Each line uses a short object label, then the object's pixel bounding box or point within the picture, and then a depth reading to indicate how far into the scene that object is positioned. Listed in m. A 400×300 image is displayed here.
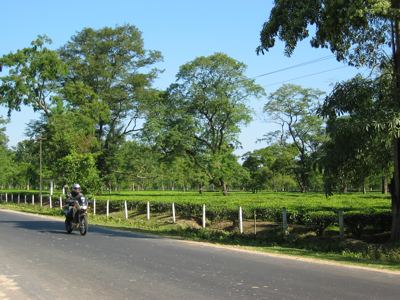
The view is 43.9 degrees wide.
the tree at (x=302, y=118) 72.81
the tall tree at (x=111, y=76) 57.16
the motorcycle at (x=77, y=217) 18.50
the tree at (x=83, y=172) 36.06
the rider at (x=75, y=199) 18.91
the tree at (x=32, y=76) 53.97
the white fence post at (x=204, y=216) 23.11
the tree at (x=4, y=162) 84.09
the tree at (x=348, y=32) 13.87
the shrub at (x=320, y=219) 18.31
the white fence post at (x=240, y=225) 20.22
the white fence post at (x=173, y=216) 26.39
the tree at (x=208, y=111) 58.25
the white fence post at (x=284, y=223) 18.49
